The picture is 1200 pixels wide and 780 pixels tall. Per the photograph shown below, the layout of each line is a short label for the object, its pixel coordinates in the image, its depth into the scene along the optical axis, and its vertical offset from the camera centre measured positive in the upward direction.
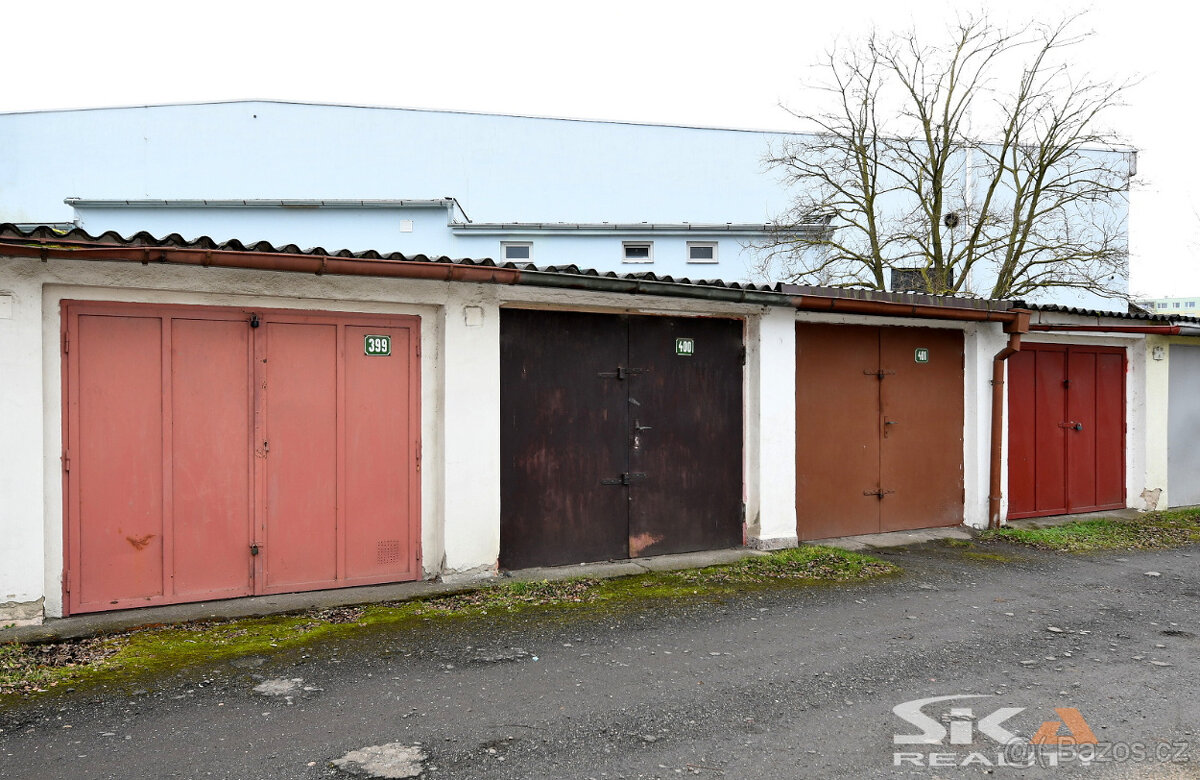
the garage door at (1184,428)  10.80 -0.67
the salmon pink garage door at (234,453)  5.43 -0.52
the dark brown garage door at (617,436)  6.91 -0.51
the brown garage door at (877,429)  8.33 -0.54
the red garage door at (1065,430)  9.65 -0.64
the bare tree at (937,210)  14.65 +3.55
